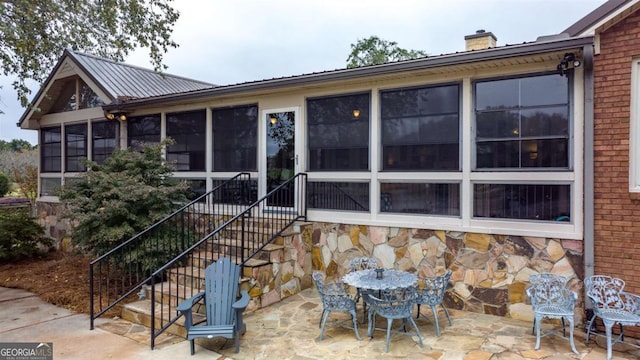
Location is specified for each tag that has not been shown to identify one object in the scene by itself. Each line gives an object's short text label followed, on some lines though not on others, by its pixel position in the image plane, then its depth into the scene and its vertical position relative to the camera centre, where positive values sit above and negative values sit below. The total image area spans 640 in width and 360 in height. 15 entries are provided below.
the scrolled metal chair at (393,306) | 4.20 -1.42
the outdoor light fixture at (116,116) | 8.66 +1.53
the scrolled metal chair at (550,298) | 4.06 -1.35
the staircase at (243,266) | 5.17 -1.31
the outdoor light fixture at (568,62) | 4.53 +1.48
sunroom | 4.76 +0.43
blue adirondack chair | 4.08 -1.45
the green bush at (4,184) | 19.83 -0.17
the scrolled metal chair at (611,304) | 3.86 -1.35
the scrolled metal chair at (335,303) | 4.51 -1.48
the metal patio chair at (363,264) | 5.51 -1.23
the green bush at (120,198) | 6.31 -0.29
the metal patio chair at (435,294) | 4.55 -1.37
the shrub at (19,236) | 8.73 -1.34
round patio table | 4.48 -1.24
